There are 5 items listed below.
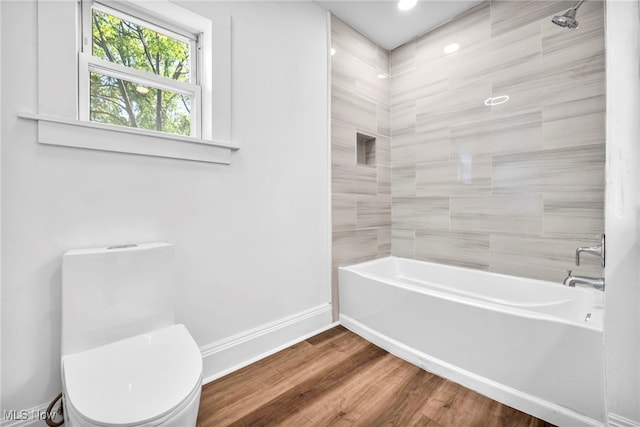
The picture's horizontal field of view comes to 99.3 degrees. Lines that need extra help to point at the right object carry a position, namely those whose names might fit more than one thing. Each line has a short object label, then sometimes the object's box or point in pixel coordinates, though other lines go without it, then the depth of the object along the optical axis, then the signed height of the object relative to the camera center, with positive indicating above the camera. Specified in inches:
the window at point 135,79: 46.0 +27.4
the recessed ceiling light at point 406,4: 84.1 +64.4
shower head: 58.6 +41.1
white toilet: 32.9 -22.3
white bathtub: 48.2 -27.5
